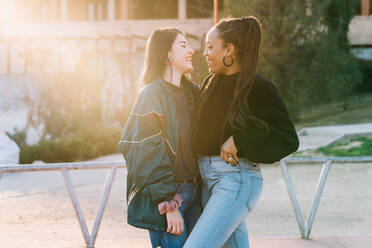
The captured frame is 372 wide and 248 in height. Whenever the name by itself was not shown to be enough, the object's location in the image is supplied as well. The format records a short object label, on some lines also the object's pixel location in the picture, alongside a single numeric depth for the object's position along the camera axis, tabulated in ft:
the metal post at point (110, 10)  104.27
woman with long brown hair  8.22
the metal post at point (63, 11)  108.06
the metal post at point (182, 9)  102.53
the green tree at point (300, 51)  54.65
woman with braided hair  8.18
